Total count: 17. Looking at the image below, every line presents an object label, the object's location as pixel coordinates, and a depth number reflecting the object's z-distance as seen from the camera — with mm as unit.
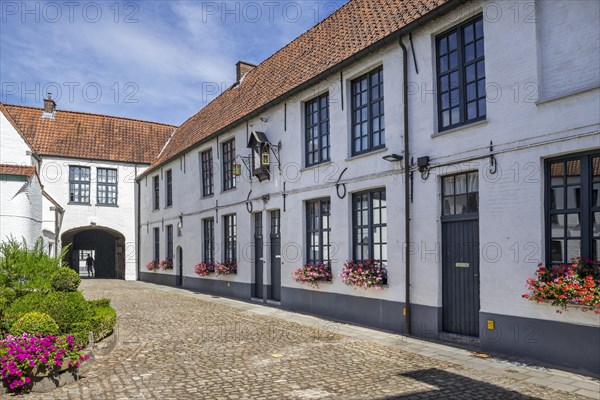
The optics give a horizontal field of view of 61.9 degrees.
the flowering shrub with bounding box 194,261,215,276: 18875
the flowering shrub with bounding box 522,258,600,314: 6516
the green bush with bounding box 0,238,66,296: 10531
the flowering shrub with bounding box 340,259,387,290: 10398
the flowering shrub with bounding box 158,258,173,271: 23516
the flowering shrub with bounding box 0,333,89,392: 6035
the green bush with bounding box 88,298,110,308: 10991
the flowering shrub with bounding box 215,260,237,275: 17141
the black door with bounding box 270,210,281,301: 14812
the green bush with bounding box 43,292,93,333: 8094
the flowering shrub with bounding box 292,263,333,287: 12109
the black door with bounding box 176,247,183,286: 22859
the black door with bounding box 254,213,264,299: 15852
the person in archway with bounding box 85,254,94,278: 34438
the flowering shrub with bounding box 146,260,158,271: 25500
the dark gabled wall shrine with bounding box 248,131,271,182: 14773
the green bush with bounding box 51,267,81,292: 11477
